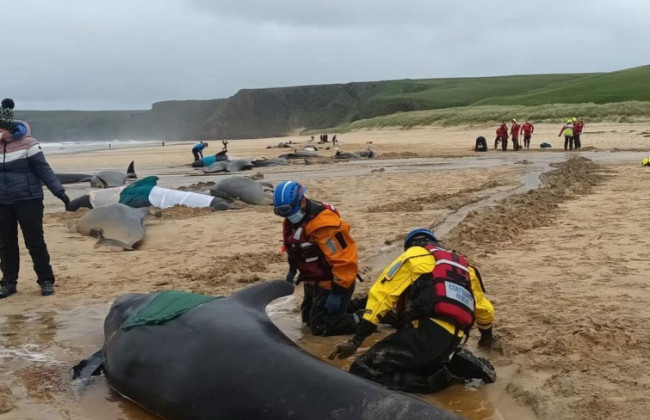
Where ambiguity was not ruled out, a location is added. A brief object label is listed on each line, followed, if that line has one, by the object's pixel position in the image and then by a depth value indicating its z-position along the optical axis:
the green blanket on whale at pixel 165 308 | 5.10
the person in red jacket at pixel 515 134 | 33.91
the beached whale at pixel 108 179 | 21.44
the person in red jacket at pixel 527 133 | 35.28
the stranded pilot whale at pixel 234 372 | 3.61
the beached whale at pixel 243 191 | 14.99
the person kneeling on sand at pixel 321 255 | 6.22
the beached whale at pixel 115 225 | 10.84
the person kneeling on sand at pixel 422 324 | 4.76
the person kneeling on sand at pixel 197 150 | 32.67
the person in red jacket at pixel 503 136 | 34.03
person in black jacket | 7.65
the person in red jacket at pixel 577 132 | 31.32
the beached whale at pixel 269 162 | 28.46
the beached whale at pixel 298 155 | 32.94
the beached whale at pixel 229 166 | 25.97
